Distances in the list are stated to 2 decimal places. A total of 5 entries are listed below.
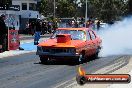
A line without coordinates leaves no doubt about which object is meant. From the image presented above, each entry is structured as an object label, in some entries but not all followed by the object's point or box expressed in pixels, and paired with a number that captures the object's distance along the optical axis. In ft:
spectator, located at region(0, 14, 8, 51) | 68.74
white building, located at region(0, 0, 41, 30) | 197.14
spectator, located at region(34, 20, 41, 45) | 90.78
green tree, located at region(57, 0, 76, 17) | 335.67
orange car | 50.88
